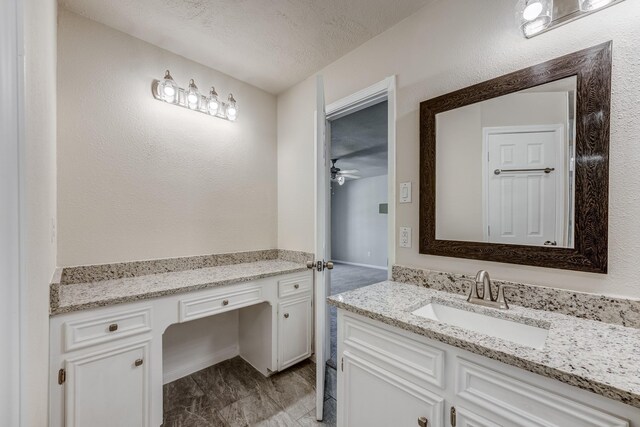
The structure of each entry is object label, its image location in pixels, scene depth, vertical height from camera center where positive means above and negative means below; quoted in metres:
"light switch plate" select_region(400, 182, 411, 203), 1.63 +0.12
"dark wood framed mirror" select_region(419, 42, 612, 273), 1.06 +0.21
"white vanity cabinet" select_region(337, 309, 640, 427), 0.72 -0.58
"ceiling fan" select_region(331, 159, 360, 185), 5.60 +0.89
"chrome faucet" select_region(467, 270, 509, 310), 1.20 -0.37
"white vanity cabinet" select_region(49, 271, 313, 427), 1.24 -0.70
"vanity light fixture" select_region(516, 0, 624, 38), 1.06 +0.80
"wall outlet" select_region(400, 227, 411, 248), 1.63 -0.15
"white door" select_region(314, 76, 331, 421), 1.65 -0.18
